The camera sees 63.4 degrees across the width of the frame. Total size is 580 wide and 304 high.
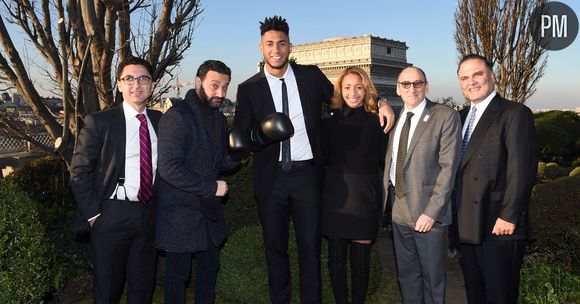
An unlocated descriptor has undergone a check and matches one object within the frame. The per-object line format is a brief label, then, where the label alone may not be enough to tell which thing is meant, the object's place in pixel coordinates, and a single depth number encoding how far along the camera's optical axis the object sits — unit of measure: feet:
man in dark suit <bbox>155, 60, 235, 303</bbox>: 12.42
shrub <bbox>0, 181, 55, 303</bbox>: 13.34
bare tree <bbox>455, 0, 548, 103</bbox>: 75.72
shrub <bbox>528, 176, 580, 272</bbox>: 18.33
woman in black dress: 14.30
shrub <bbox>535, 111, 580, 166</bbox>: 60.39
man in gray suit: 12.71
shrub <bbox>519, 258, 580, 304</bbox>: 15.01
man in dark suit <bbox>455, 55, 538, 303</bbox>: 12.21
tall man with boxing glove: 14.17
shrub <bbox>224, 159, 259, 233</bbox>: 18.94
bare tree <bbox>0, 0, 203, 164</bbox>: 20.18
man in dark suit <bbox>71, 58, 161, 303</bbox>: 12.37
